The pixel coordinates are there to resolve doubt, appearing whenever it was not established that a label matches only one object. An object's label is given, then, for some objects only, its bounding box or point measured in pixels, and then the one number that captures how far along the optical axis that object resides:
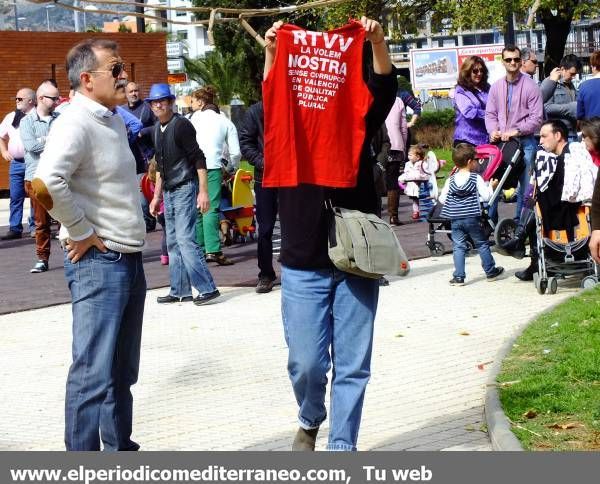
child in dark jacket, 12.21
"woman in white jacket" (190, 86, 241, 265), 14.61
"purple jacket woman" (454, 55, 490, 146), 14.33
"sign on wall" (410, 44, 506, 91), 37.09
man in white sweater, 5.73
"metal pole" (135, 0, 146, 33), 32.76
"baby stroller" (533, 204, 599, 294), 11.33
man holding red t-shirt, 5.77
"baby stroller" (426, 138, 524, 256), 13.45
